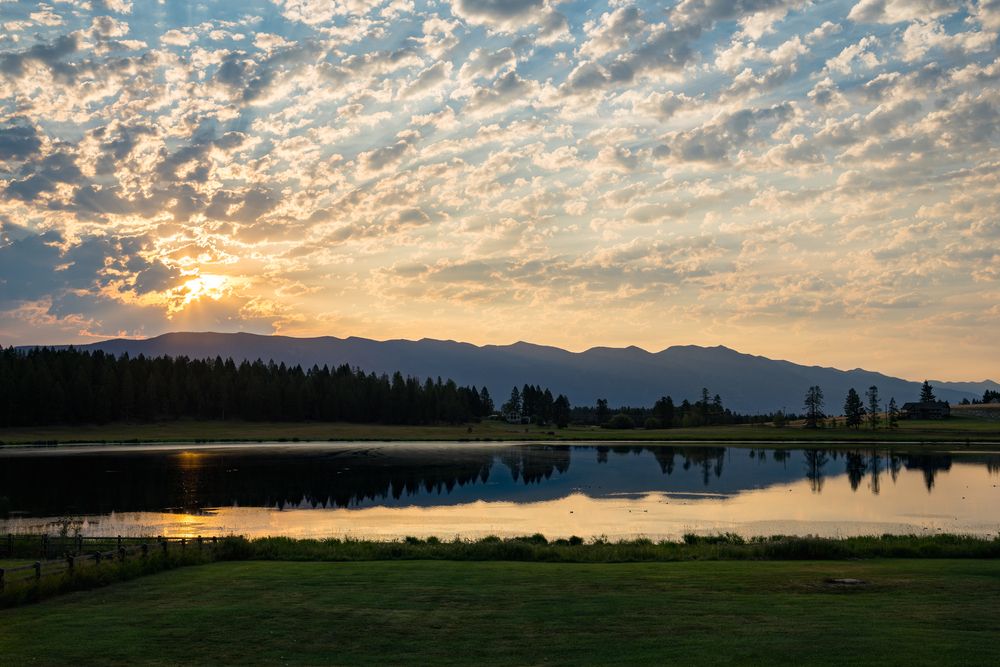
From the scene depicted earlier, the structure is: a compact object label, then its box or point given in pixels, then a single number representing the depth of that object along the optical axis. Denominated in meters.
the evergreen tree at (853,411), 192.50
